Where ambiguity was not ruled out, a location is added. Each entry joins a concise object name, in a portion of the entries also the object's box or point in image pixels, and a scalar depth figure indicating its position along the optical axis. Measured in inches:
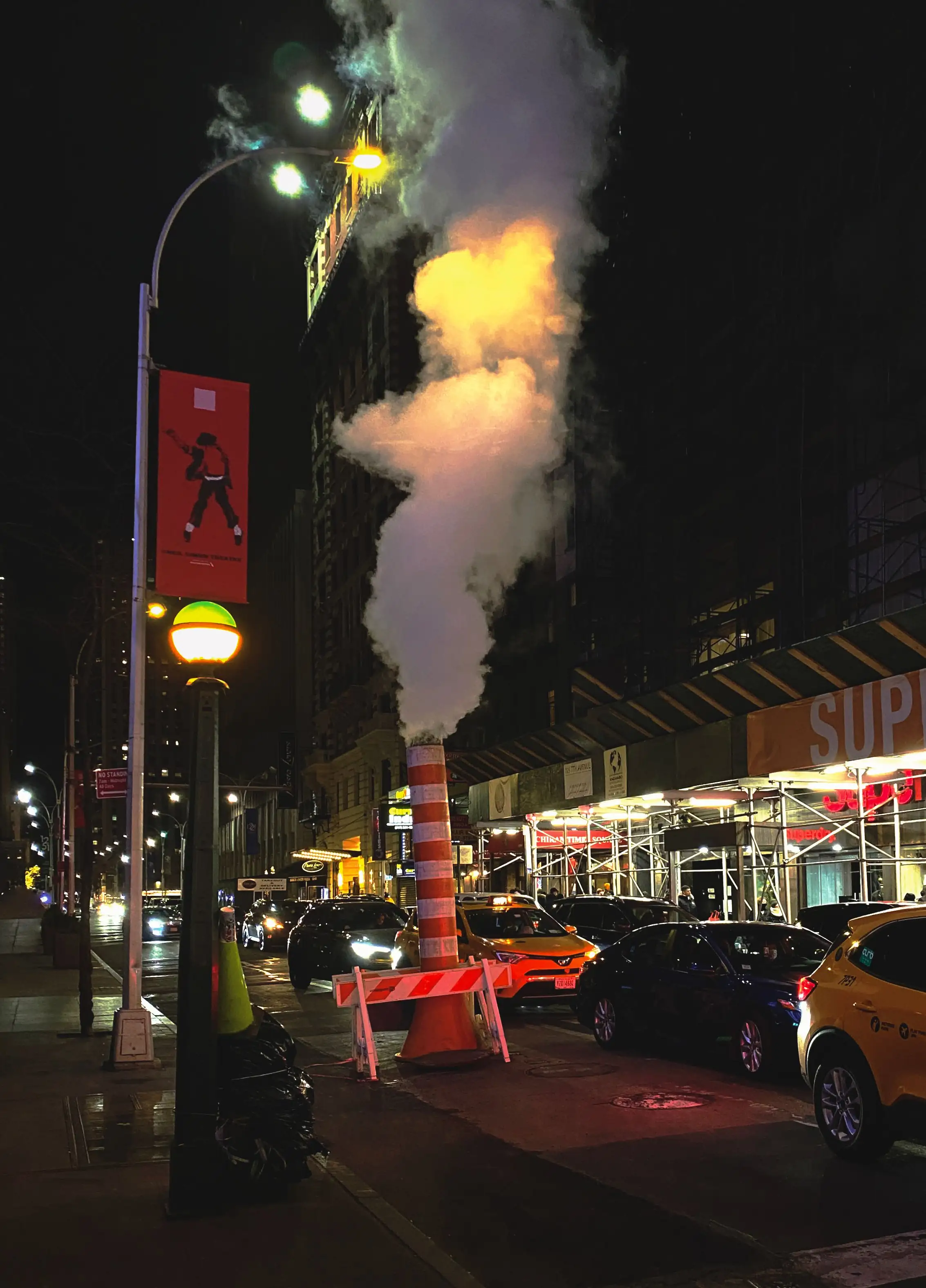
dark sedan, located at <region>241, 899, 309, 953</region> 1409.9
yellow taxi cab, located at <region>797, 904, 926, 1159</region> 303.1
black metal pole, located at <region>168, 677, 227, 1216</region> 267.3
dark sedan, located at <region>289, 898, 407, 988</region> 871.7
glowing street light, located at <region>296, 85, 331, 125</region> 495.5
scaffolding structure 820.0
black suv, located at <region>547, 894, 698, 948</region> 811.4
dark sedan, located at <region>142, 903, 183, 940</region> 1872.5
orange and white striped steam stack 506.3
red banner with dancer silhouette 456.4
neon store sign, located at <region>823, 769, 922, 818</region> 813.0
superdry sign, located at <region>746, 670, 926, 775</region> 669.3
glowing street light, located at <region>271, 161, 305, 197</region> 566.3
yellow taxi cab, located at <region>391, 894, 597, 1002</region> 652.1
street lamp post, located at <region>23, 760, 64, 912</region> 1966.9
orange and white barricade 486.9
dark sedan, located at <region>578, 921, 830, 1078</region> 462.3
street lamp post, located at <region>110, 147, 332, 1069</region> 506.6
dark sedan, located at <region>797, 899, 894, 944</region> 647.8
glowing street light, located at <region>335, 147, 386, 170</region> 518.3
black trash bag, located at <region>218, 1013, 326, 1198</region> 279.4
